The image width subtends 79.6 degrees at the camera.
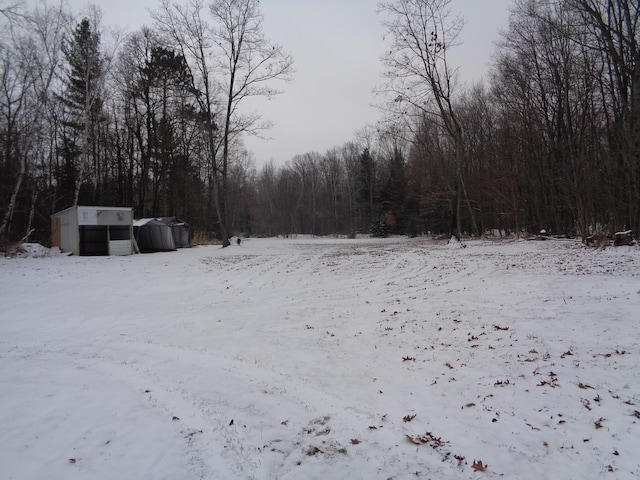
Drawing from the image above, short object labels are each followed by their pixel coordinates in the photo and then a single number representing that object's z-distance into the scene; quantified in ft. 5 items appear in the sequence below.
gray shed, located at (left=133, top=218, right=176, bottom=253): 79.36
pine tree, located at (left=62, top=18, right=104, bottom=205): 80.43
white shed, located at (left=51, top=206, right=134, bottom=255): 65.51
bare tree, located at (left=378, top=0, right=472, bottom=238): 73.56
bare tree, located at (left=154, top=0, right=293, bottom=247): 81.41
